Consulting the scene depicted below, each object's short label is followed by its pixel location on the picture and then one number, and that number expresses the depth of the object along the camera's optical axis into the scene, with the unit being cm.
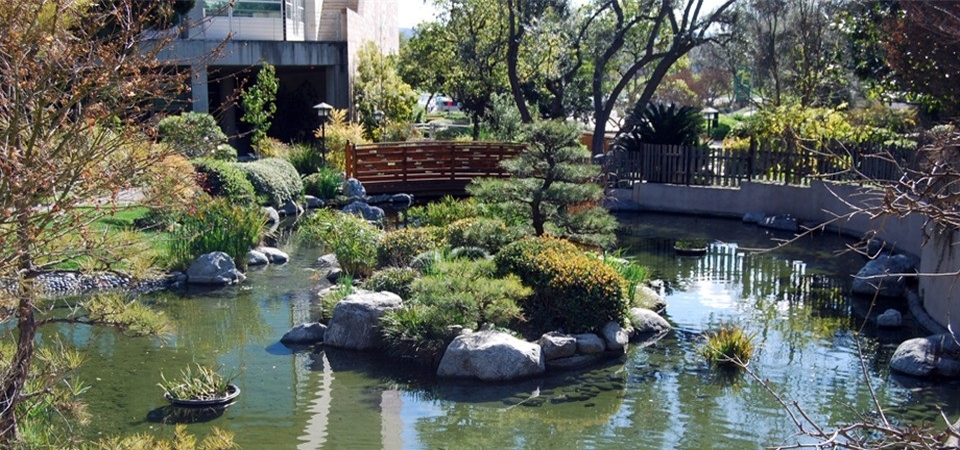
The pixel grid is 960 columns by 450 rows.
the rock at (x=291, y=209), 2039
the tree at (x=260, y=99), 2448
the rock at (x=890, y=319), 1184
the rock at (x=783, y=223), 1897
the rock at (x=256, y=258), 1513
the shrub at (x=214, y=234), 1429
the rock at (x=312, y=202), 2142
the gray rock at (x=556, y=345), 1037
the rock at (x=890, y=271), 1329
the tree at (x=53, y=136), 445
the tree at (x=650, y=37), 2291
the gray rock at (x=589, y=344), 1058
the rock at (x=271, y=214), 1859
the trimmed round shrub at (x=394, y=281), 1195
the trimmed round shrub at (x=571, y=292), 1100
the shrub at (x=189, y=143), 556
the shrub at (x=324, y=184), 2208
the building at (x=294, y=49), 2700
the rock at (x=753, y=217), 1962
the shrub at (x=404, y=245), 1345
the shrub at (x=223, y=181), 1762
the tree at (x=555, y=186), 1321
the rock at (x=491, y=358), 986
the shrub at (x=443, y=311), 1044
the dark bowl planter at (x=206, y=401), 887
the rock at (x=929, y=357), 989
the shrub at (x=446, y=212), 1641
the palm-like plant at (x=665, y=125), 2244
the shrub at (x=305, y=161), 2339
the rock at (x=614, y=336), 1078
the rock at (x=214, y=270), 1390
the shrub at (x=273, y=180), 1953
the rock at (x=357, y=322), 1088
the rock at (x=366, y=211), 1950
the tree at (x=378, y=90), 2861
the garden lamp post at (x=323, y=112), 2295
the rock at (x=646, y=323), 1153
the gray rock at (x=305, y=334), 1114
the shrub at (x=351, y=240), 1381
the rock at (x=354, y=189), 2164
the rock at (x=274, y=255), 1552
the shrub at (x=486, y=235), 1316
